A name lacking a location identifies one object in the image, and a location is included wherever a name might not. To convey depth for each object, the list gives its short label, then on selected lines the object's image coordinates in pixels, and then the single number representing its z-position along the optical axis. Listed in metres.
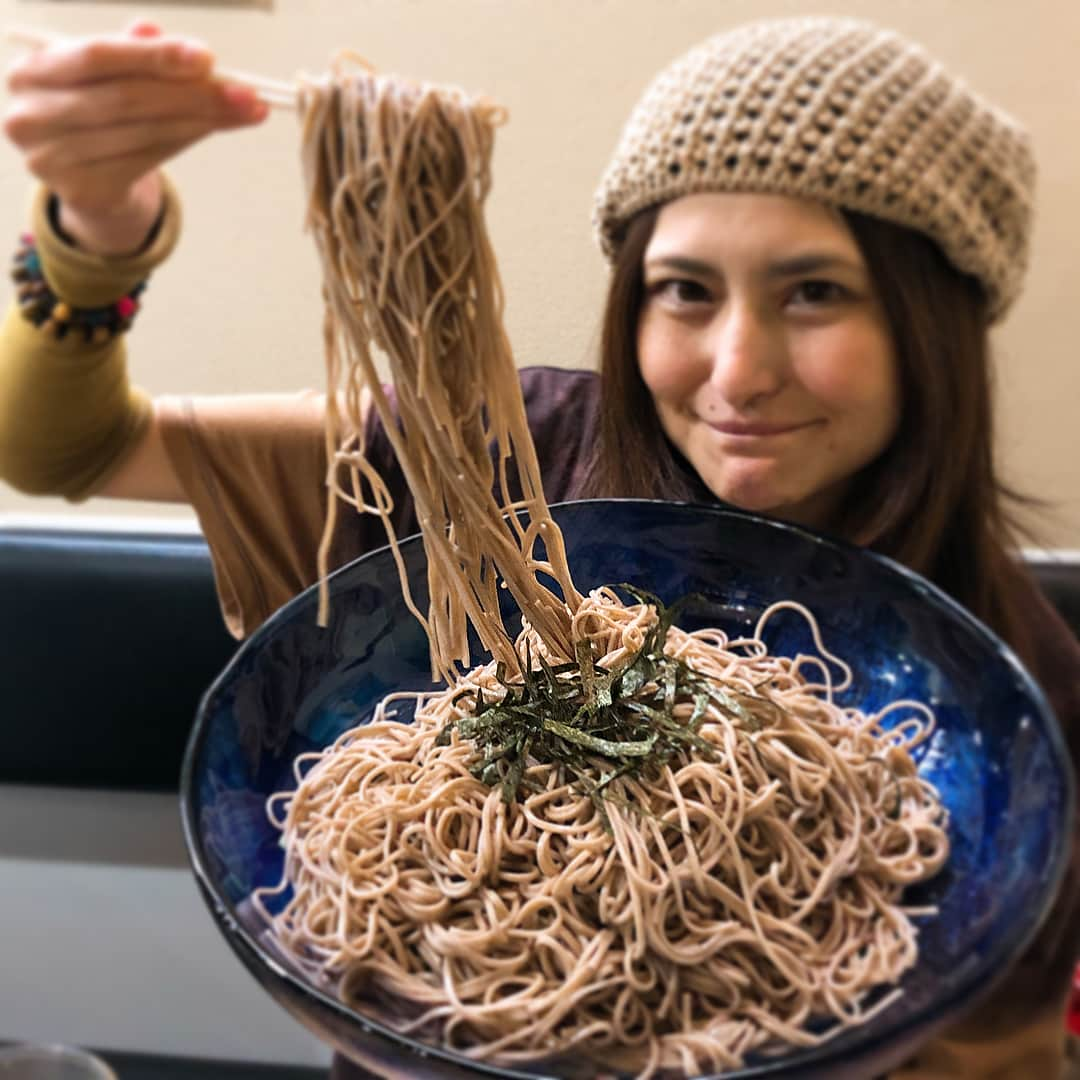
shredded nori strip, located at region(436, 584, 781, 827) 0.62
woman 0.66
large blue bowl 0.46
